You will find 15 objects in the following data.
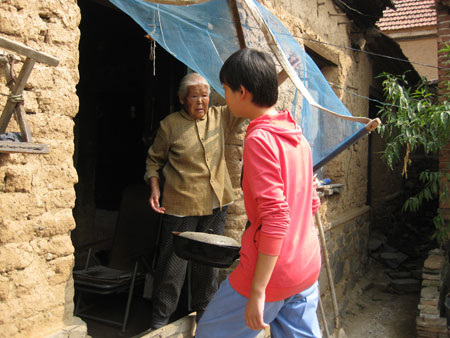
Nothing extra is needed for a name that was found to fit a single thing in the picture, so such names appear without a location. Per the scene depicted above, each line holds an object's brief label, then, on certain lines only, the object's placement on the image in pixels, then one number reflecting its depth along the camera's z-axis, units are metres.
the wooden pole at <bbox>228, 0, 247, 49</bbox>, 3.20
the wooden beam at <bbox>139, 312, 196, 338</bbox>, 3.03
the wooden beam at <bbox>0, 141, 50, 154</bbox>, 1.92
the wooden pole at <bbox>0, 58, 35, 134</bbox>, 1.99
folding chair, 3.54
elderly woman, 3.09
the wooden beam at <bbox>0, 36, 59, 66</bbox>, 1.85
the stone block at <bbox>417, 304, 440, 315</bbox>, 5.15
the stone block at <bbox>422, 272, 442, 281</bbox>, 5.62
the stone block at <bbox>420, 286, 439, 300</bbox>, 5.33
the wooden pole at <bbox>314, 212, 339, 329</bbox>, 3.84
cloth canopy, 2.84
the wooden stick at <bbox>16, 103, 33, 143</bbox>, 2.04
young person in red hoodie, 1.76
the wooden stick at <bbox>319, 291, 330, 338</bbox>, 3.90
